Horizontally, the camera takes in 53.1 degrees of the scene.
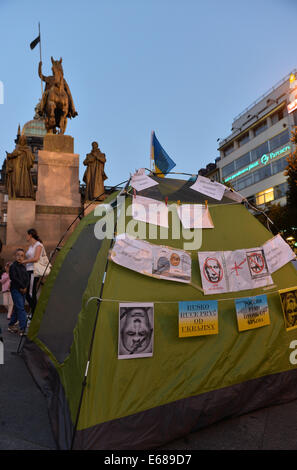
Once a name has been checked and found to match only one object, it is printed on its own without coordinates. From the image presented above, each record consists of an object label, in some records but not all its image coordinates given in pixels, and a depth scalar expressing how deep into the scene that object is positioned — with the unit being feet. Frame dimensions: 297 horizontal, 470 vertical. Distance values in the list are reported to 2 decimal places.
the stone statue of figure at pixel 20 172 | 35.35
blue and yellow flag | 16.86
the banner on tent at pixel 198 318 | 9.16
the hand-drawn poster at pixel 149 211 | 10.19
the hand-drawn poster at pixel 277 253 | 11.45
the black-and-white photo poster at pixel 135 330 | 8.25
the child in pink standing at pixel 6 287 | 24.44
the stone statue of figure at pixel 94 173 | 39.45
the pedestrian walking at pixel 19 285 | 17.33
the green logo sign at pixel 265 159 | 114.21
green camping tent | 7.72
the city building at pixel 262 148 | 115.75
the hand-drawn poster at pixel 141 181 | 11.01
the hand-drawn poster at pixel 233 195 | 12.25
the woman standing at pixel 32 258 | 19.07
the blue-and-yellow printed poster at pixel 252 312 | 10.04
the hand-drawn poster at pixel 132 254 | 9.11
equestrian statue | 39.60
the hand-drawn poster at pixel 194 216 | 10.63
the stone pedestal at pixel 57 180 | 37.04
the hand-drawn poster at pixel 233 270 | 10.03
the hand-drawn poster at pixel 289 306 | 10.97
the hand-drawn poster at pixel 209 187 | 11.84
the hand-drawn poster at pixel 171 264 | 9.45
